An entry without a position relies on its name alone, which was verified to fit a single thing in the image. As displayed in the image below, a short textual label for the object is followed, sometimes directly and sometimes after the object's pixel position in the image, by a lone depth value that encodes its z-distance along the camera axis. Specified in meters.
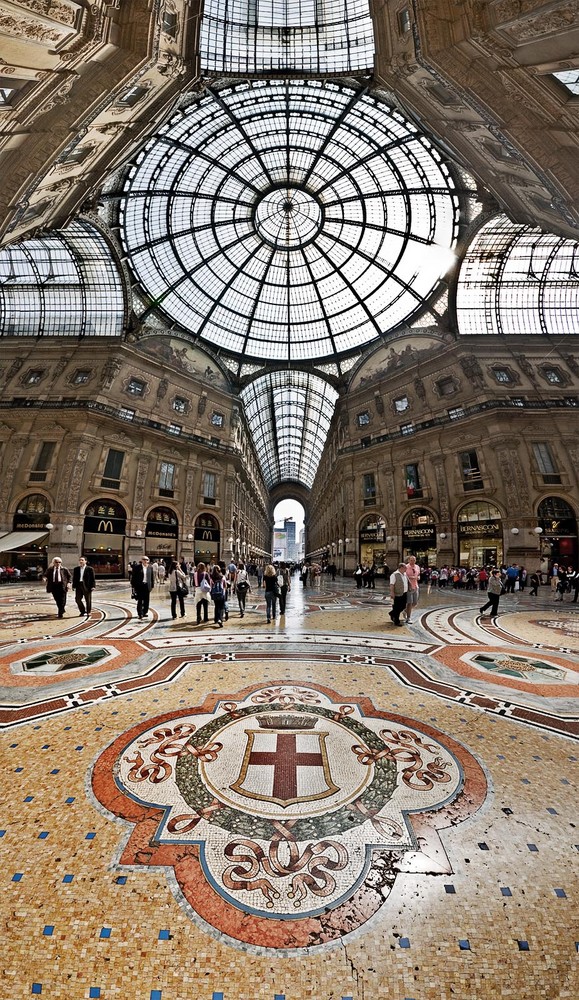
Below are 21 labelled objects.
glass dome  21.53
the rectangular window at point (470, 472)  25.39
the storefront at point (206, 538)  30.86
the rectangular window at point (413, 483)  28.08
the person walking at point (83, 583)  10.01
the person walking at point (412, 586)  9.61
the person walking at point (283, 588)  11.18
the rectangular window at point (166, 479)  29.32
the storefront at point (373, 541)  29.69
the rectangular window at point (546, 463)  23.89
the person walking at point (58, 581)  9.54
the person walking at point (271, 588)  10.06
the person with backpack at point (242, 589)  11.30
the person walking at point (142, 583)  9.90
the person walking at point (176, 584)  10.44
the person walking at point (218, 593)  9.09
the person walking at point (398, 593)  9.43
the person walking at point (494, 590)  10.29
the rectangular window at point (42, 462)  25.41
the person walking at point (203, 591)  9.77
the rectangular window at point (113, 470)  26.81
